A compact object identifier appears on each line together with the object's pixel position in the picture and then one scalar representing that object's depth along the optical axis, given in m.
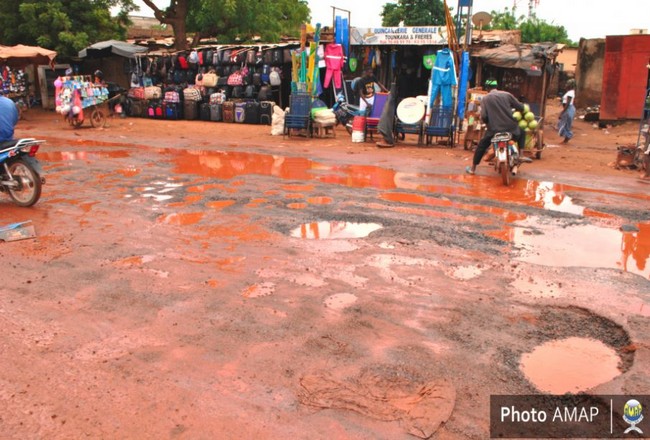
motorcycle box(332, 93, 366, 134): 16.20
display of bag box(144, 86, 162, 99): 19.56
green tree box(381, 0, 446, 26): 32.56
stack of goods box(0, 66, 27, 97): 18.88
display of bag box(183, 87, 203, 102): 19.09
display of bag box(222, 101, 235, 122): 18.52
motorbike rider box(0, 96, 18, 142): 6.55
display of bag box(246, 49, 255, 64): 18.03
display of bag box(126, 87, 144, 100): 19.91
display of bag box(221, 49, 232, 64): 18.39
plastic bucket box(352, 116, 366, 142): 13.43
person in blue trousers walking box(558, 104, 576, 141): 13.78
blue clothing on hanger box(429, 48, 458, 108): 12.51
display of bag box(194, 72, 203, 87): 19.05
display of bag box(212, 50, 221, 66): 18.53
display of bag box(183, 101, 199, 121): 19.19
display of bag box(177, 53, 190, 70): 19.28
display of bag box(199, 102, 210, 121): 19.03
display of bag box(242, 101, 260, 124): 18.06
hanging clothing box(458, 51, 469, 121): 13.06
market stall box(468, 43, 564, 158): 14.35
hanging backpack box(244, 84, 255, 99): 18.56
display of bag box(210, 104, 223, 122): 18.81
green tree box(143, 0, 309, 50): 20.22
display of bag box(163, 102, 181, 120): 19.45
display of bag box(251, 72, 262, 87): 18.17
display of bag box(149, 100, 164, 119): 19.64
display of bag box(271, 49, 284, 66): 17.67
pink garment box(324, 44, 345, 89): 16.62
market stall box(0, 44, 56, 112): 17.47
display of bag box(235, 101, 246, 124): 18.25
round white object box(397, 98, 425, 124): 12.59
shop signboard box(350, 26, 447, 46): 15.94
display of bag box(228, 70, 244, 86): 18.37
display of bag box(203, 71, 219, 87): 18.80
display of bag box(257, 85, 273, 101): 18.23
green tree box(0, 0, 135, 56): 20.06
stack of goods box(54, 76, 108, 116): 15.11
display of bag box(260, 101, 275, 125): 17.88
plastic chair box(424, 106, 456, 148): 12.51
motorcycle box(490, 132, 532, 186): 8.34
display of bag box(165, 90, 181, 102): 19.38
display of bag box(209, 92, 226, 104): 18.88
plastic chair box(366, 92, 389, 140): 13.37
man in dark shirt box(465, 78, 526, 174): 8.50
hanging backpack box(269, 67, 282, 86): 17.81
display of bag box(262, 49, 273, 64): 17.75
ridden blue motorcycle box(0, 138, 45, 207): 6.63
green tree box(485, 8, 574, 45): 38.31
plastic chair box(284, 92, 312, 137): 13.71
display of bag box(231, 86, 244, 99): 18.83
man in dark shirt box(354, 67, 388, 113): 14.60
